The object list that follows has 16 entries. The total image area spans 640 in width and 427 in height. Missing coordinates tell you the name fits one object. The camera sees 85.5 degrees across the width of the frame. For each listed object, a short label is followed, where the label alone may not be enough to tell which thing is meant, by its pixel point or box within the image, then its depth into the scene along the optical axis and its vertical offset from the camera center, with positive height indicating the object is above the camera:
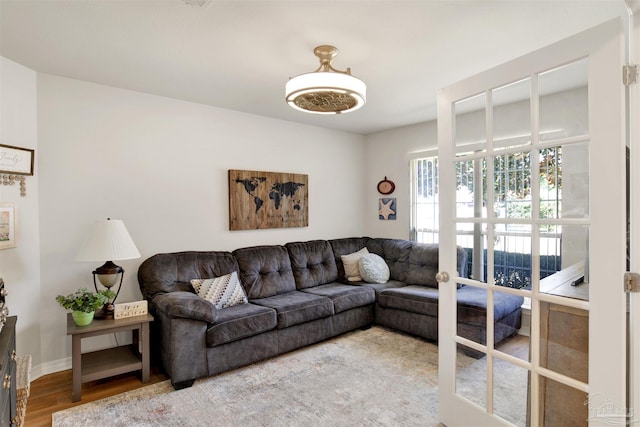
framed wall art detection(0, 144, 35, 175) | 2.51 +0.38
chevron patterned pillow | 3.11 -0.73
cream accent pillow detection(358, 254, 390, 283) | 4.18 -0.72
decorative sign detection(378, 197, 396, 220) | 4.88 +0.04
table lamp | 2.62 -0.30
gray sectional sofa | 2.57 -0.87
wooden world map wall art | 3.86 +0.13
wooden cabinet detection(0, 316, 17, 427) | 1.39 -0.73
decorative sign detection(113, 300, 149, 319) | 2.72 -0.79
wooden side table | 2.43 -1.17
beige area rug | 2.19 -1.32
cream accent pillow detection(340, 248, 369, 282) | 4.29 -0.71
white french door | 1.40 -0.11
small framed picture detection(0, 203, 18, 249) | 2.52 -0.11
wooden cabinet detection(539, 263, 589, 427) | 1.50 -0.63
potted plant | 2.51 -0.69
